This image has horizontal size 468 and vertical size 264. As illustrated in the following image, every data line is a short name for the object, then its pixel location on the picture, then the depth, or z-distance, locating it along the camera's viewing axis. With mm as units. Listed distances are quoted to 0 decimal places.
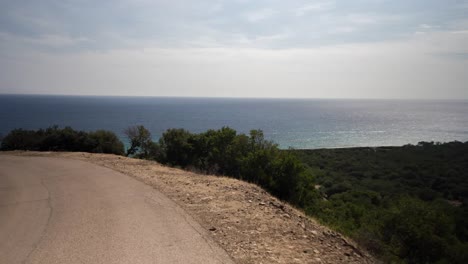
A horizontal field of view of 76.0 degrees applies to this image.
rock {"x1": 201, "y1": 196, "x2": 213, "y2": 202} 10086
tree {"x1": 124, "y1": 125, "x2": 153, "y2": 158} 37625
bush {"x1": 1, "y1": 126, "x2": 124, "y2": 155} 29344
